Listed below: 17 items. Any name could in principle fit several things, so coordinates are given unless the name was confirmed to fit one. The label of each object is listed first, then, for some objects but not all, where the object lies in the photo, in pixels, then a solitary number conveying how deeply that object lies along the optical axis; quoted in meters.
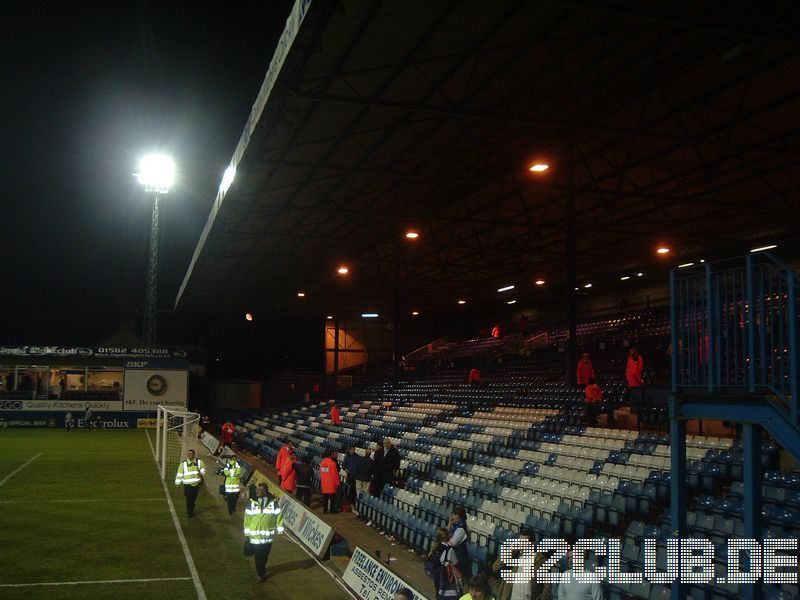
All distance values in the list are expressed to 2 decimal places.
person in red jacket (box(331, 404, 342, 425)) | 30.59
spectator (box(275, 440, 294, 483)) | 19.42
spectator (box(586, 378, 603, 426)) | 18.12
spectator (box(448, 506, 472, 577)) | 9.98
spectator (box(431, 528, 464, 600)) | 9.77
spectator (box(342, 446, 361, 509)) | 18.48
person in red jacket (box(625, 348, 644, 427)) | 17.19
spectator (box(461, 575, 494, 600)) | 6.91
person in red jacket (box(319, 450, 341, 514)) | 17.92
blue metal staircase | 6.47
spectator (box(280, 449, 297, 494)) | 19.03
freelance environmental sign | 9.63
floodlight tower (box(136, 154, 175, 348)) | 44.06
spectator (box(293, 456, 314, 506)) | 18.67
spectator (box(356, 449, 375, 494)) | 18.25
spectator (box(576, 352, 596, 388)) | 20.94
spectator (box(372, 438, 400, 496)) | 17.86
